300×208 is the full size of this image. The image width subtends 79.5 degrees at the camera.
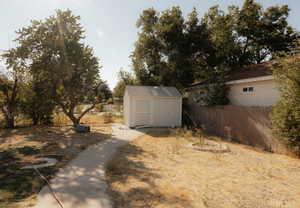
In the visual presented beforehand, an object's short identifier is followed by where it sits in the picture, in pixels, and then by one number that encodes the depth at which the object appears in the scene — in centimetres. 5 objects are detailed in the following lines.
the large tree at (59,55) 1100
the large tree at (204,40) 1555
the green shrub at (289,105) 593
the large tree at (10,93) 1215
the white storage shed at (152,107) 1296
